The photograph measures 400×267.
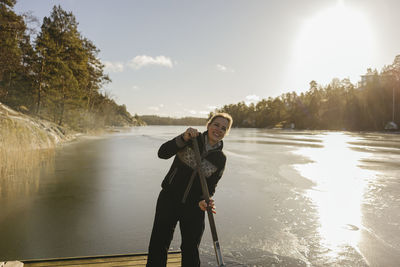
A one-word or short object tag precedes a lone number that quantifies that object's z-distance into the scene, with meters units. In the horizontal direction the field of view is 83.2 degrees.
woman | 2.34
